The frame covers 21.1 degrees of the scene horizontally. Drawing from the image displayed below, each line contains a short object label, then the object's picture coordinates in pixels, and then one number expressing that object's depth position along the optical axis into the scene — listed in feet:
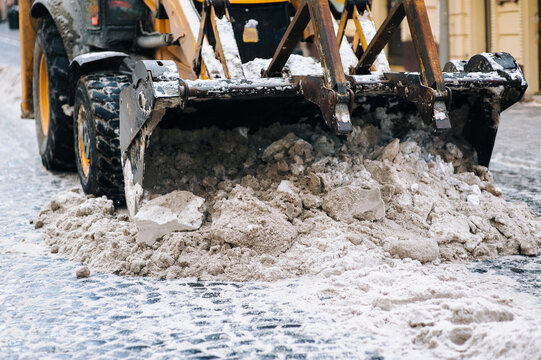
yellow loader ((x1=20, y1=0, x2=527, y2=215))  25.76
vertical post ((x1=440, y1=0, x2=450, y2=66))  83.58
